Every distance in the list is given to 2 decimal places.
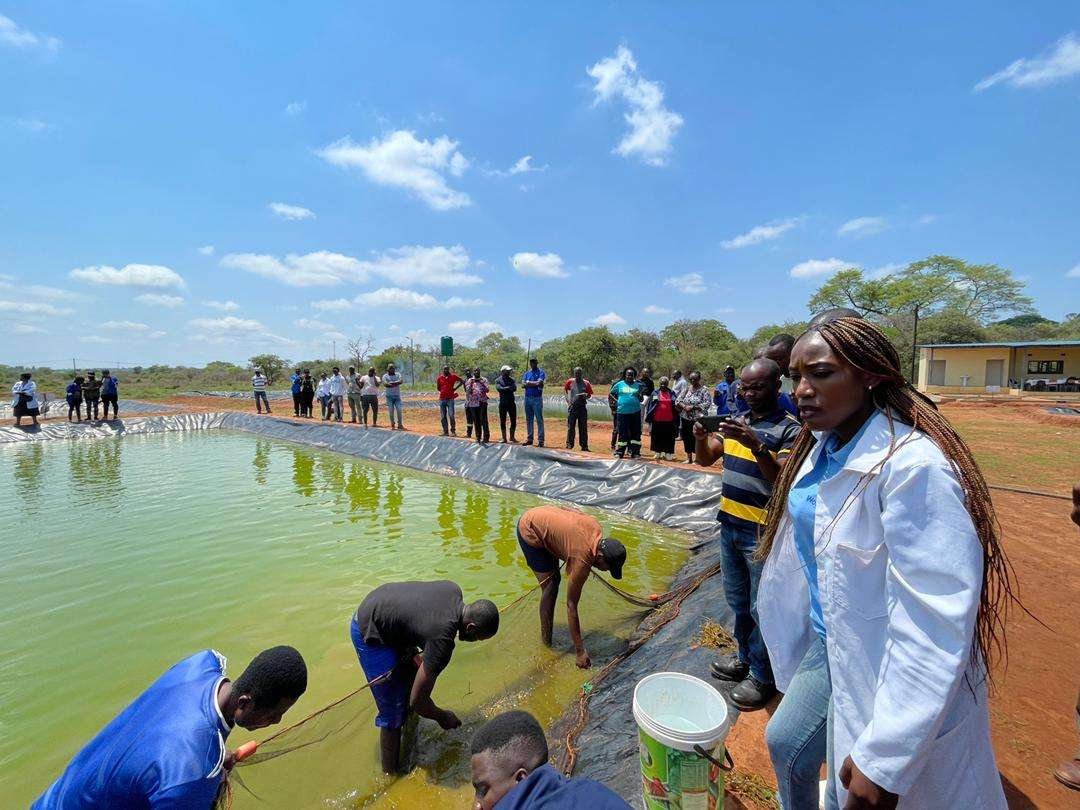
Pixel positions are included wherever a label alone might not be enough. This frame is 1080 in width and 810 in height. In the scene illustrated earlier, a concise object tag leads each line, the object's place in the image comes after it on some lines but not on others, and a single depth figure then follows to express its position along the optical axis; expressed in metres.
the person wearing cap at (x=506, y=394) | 10.80
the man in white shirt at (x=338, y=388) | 15.84
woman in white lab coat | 1.03
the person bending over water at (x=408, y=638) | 2.74
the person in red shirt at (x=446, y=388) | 12.16
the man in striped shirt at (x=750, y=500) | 2.73
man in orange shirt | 3.48
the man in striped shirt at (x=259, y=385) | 17.41
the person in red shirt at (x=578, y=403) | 10.47
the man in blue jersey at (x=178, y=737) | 1.56
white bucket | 1.81
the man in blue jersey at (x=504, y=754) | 1.52
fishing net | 2.73
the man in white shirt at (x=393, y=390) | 13.04
